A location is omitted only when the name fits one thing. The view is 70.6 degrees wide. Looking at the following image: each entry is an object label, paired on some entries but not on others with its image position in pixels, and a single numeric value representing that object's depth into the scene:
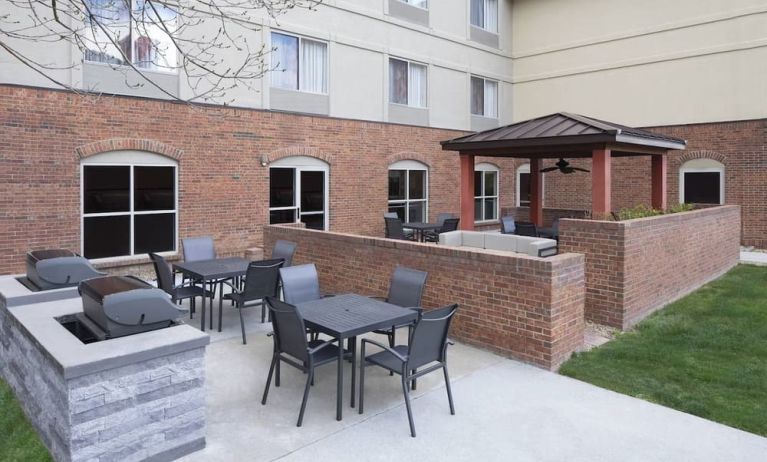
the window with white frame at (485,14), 19.05
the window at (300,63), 13.25
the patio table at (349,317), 4.52
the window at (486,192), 19.34
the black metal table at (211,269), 6.96
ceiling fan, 13.19
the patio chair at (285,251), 8.07
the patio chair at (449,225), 13.67
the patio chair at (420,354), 4.27
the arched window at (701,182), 16.47
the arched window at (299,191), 13.18
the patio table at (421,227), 13.98
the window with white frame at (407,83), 16.23
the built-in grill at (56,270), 5.63
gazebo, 10.03
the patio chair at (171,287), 7.00
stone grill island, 3.51
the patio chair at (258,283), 6.79
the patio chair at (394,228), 13.83
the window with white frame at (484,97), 19.19
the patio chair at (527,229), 13.46
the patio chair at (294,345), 4.43
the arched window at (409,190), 16.30
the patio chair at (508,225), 14.72
